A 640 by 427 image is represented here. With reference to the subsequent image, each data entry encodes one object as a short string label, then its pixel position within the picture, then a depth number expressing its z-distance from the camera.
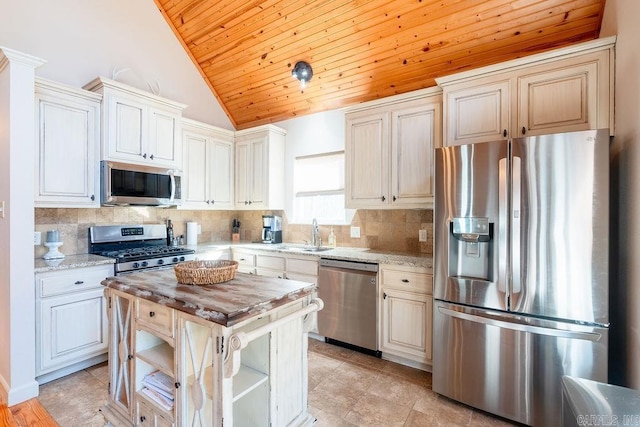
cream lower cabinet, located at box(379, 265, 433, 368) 2.50
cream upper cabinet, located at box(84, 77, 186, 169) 2.75
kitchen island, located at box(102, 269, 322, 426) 1.21
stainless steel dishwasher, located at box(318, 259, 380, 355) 2.74
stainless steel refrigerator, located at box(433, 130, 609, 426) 1.69
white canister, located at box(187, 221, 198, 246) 3.81
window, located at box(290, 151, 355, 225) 3.73
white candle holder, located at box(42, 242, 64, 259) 2.59
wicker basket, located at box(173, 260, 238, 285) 1.56
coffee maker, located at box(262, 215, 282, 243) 3.98
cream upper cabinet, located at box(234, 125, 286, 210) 3.93
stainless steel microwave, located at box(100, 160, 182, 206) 2.74
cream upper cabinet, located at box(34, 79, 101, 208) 2.40
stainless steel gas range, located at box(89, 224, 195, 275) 2.76
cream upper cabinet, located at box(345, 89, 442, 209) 2.74
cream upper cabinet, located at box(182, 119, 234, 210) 3.64
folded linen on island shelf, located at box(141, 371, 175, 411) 1.45
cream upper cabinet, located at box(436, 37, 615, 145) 1.96
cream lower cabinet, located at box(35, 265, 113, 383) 2.25
